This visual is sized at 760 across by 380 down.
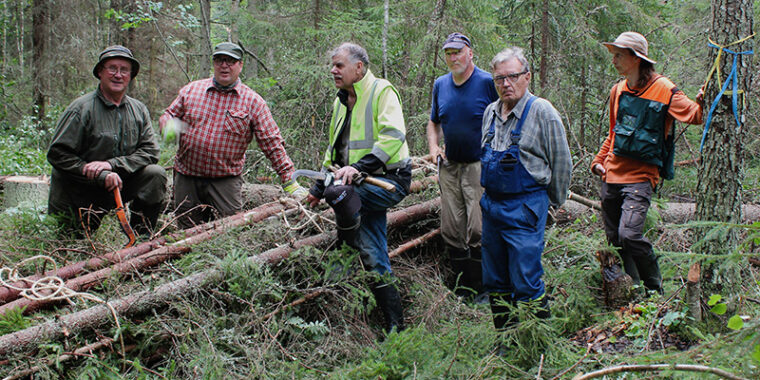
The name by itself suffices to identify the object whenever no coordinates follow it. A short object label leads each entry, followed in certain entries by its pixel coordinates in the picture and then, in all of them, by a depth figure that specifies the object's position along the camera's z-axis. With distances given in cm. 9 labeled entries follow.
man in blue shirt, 492
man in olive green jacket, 480
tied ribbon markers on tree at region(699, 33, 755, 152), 322
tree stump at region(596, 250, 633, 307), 439
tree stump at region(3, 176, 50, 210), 692
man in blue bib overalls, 355
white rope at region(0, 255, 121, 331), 364
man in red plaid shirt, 531
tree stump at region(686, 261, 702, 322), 331
